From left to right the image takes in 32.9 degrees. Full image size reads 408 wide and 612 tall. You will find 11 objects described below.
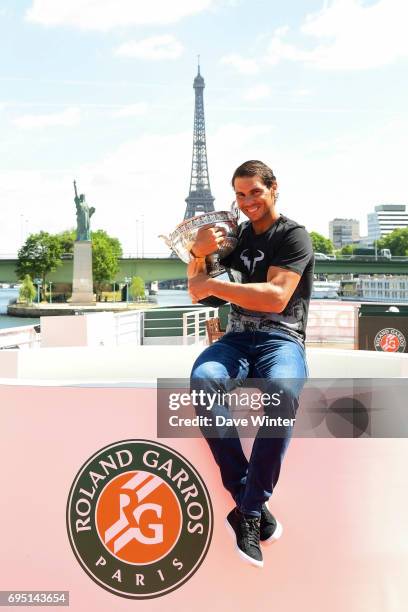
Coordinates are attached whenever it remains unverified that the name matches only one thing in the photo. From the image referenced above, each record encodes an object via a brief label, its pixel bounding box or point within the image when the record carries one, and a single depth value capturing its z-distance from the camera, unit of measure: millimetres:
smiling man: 2246
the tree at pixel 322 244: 103375
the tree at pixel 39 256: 72750
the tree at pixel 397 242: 94188
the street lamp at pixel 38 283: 69956
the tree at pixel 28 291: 68062
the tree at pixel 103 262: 72750
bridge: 64250
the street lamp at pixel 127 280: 73656
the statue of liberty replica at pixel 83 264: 59906
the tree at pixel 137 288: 73312
